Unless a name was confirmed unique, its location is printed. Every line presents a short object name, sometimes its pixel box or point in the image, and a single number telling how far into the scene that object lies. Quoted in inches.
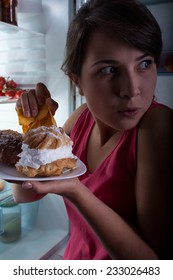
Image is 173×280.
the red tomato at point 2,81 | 52.0
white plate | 20.8
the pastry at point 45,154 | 22.3
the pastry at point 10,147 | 26.1
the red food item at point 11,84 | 52.1
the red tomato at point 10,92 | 51.7
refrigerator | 49.1
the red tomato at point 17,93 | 50.8
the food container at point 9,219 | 53.6
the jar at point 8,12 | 45.3
